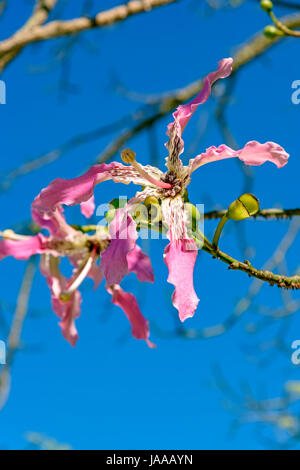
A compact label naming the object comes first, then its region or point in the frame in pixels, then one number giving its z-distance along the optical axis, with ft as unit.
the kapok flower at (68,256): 3.27
